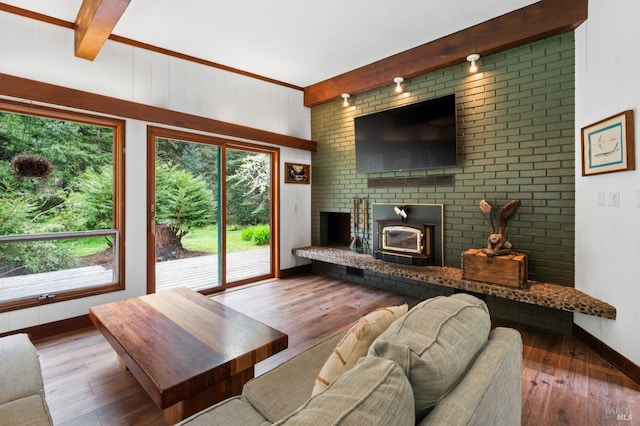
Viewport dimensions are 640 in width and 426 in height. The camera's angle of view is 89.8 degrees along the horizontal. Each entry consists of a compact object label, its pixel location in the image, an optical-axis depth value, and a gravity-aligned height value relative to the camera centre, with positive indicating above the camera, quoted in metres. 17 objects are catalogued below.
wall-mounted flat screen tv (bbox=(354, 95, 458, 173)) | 3.53 +0.91
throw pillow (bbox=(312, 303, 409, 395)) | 1.07 -0.46
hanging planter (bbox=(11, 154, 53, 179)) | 2.78 +0.43
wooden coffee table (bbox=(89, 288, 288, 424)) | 1.50 -0.73
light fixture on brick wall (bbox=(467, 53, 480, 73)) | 3.35 +1.63
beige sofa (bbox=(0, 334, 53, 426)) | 1.19 -0.73
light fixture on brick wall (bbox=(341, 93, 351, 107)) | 4.56 +1.66
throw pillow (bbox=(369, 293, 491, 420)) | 0.85 -0.39
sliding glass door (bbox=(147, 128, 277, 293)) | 3.73 +0.02
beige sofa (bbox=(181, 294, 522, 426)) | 0.72 -0.45
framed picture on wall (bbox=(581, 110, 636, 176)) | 2.17 +0.50
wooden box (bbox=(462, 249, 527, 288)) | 2.82 -0.51
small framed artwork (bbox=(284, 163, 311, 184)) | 4.91 +0.64
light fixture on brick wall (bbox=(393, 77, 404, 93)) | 3.97 +1.65
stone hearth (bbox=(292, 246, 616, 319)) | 2.44 -0.67
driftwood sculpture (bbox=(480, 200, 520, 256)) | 2.96 -0.13
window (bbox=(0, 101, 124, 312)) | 2.84 +0.09
